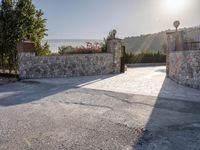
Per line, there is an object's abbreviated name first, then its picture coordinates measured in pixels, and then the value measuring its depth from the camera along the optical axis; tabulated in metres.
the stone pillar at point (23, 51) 7.66
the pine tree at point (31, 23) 8.94
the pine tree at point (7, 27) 8.75
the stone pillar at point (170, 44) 7.58
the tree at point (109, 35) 9.93
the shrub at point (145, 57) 14.38
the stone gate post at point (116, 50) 9.29
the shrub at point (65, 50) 9.37
